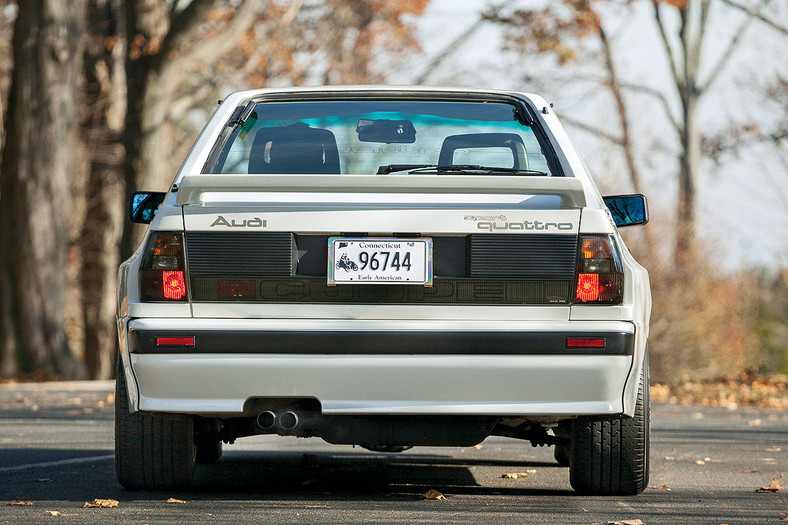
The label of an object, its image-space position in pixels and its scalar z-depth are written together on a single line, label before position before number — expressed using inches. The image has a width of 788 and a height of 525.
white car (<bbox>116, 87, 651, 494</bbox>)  363.9
